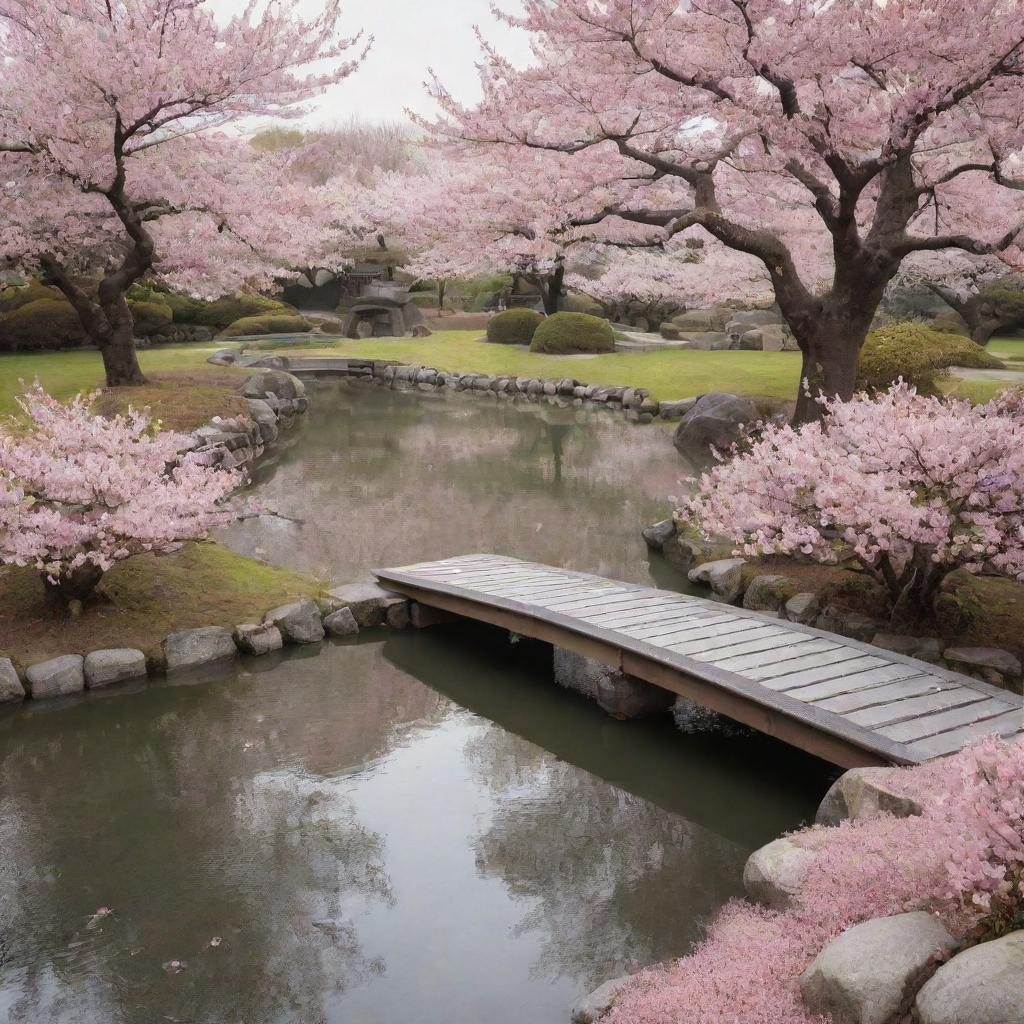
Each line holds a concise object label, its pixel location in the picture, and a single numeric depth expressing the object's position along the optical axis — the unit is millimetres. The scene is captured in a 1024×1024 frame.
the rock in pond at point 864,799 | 4445
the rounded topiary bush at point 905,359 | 15531
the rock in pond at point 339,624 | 8383
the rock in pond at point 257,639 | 7910
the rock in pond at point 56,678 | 7129
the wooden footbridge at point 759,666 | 5359
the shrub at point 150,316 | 29234
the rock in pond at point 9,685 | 7016
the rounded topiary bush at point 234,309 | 32656
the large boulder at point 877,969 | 3174
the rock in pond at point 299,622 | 8141
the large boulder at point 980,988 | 2799
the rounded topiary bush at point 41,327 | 25453
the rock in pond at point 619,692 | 6941
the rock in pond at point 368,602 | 8586
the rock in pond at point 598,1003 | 3893
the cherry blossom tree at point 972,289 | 23562
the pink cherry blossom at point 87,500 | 7293
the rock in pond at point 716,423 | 16625
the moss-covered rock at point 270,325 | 31641
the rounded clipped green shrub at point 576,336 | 27500
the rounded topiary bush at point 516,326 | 29797
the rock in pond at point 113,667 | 7301
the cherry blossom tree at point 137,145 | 13266
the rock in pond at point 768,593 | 8602
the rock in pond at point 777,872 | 4312
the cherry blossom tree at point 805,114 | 9914
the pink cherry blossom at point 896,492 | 6516
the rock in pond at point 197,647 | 7613
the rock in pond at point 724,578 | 9352
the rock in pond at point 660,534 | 11078
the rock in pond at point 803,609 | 8125
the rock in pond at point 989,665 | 6785
